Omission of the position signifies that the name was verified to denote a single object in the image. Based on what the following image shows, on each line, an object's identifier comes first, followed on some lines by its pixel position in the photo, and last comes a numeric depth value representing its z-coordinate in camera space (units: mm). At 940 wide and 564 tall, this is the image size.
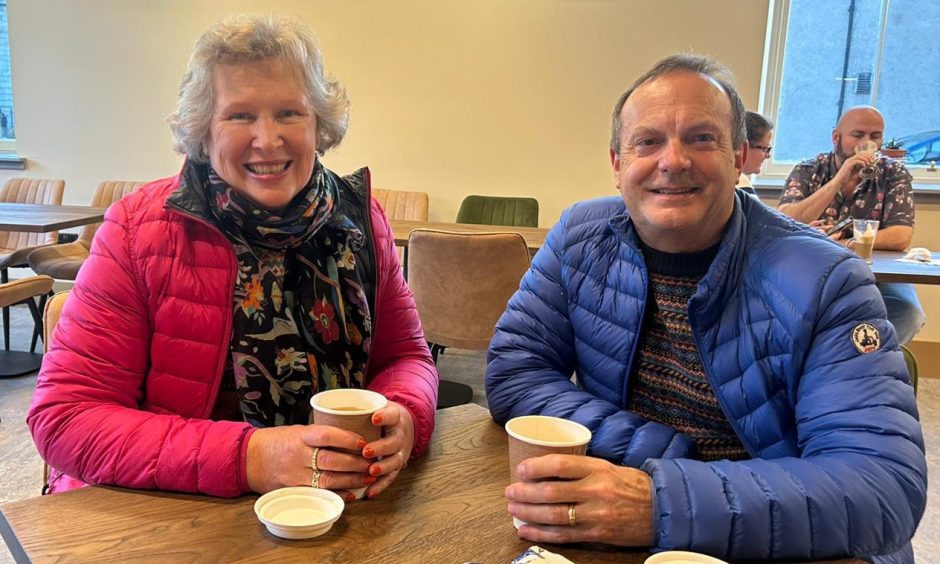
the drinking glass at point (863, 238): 2762
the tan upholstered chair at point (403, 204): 4309
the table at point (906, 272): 2637
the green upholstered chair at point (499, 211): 4289
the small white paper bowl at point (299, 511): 793
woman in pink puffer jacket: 930
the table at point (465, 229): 3197
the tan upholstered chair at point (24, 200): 3943
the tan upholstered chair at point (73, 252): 3734
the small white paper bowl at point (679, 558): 715
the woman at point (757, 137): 3201
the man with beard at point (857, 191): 3266
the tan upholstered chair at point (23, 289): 2807
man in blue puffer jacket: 799
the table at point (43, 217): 3227
